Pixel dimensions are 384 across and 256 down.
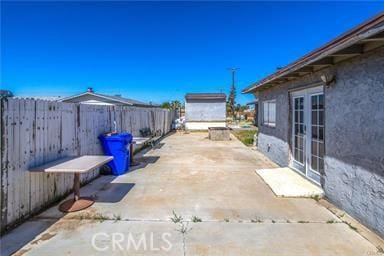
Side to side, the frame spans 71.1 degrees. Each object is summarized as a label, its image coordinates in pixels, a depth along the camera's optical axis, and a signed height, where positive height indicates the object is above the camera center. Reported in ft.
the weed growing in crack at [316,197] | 16.85 -4.42
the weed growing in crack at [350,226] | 12.51 -4.68
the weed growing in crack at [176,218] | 13.32 -4.59
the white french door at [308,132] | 18.63 -0.35
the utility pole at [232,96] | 148.31 +19.78
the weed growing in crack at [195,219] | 13.39 -4.58
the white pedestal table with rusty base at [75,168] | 13.53 -2.05
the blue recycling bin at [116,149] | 23.38 -1.85
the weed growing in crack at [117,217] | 13.44 -4.53
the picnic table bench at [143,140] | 28.08 -1.38
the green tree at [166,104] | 167.76 +15.30
